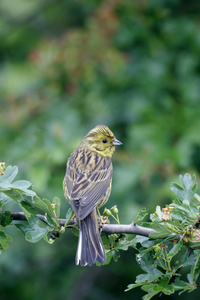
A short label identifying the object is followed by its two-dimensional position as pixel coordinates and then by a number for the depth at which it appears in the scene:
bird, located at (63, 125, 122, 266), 6.21
